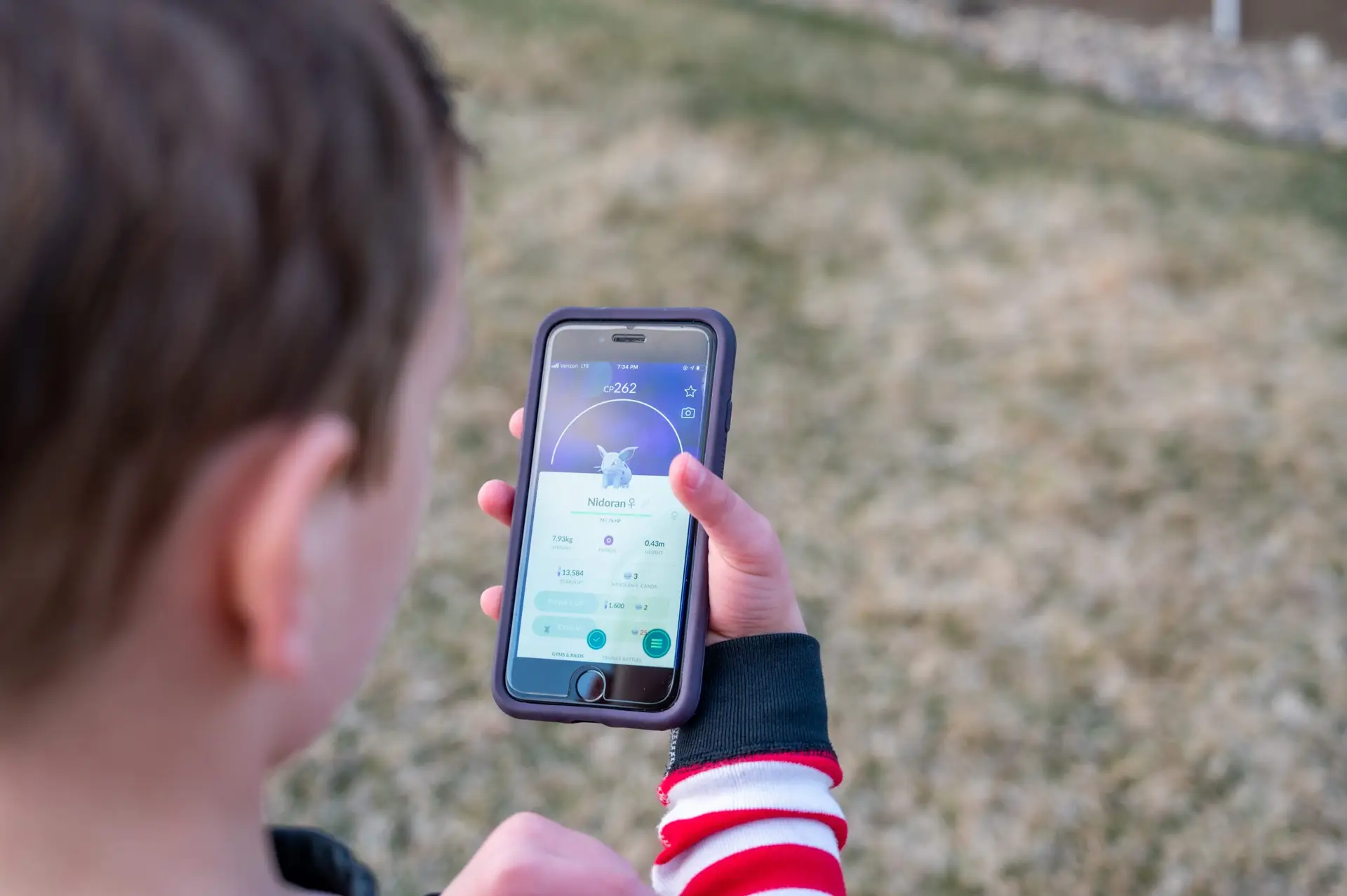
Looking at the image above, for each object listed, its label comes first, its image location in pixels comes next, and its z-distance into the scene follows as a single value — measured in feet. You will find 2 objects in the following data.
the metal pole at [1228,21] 12.94
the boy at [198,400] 1.82
